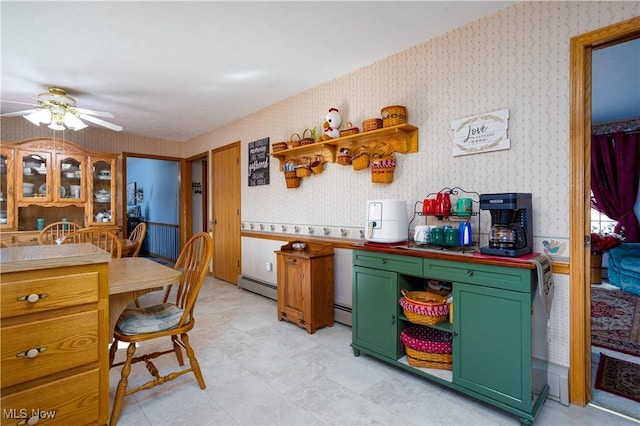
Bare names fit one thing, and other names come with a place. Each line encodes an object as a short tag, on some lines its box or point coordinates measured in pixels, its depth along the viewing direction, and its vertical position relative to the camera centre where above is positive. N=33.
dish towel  1.62 -0.35
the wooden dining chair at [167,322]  1.69 -0.61
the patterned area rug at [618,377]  1.94 -1.08
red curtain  4.71 +0.53
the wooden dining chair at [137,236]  3.45 -0.27
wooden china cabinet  3.99 +0.38
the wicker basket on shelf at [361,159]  2.82 +0.48
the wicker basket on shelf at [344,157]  2.96 +0.52
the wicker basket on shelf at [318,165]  3.29 +0.50
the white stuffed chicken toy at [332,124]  3.03 +0.85
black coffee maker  1.75 -0.07
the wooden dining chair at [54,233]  3.61 -0.24
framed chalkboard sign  4.08 +0.67
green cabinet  1.63 -0.67
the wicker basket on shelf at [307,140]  3.26 +0.75
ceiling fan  3.16 +1.05
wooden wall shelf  2.55 +0.65
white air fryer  2.30 -0.07
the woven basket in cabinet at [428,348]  2.02 -0.87
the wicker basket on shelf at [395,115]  2.47 +0.77
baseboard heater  3.06 -0.97
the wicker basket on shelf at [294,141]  3.37 +0.80
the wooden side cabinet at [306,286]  2.89 -0.69
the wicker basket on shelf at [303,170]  3.41 +0.47
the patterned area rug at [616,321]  2.60 -1.05
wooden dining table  1.55 -0.34
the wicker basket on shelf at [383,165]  2.63 +0.40
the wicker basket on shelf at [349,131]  2.83 +0.73
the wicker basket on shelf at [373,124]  2.61 +0.74
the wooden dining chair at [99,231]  2.40 -0.19
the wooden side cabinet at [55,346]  1.29 -0.58
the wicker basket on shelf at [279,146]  3.56 +0.76
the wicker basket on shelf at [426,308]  2.00 -0.61
